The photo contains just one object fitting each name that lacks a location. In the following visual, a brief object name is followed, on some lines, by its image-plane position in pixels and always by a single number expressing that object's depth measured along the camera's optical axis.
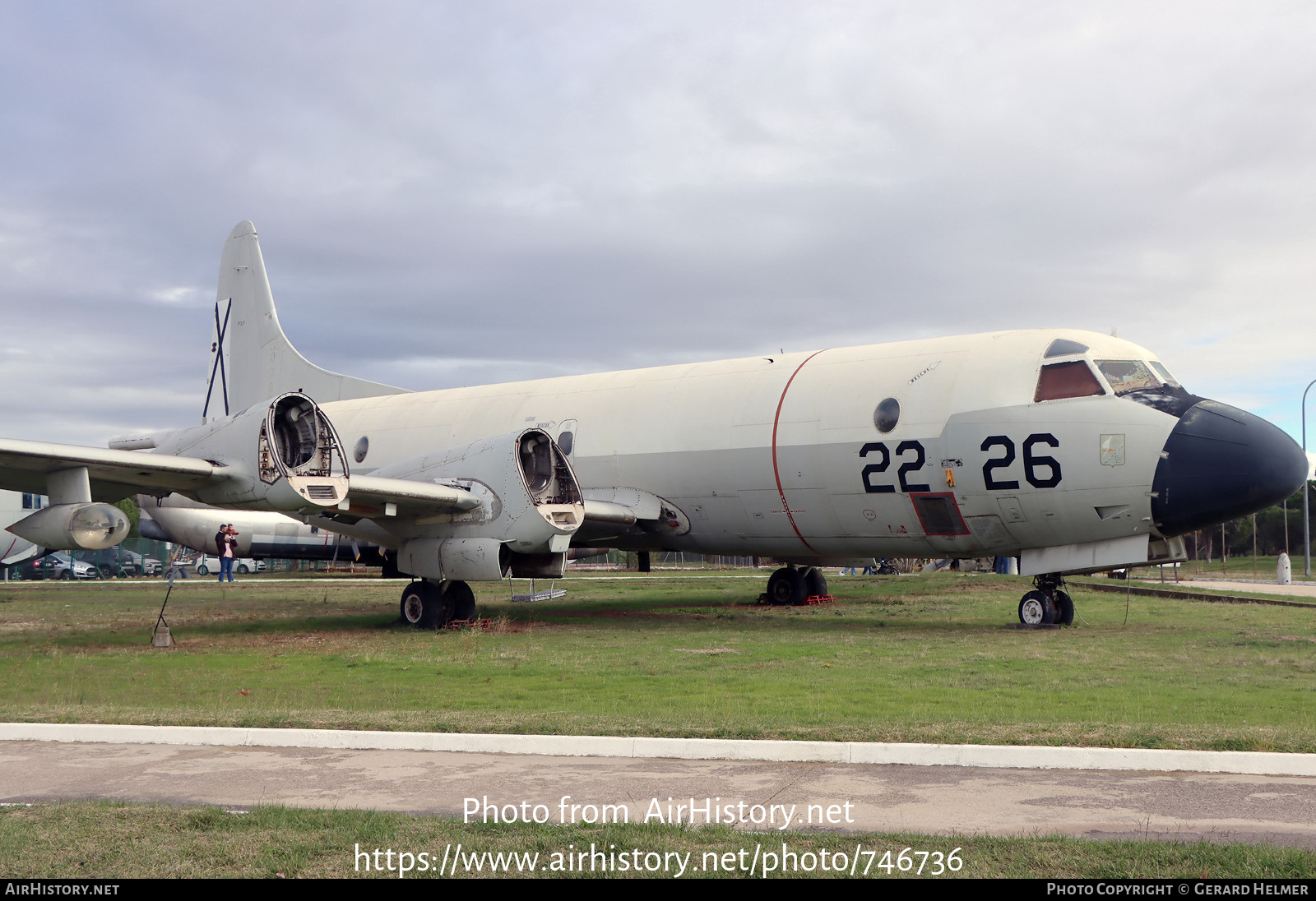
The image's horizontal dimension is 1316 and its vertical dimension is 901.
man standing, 31.02
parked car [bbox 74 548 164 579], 47.47
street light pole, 41.19
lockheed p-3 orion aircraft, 13.55
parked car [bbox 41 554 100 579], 44.25
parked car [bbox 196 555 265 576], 47.84
